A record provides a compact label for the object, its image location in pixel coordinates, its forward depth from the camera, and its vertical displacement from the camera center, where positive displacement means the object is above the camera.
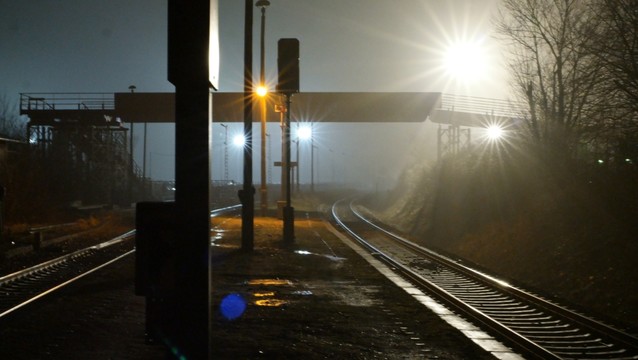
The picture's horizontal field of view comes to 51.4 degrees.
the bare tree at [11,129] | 43.40 +3.30
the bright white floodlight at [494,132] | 33.94 +2.62
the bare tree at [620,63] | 15.77 +2.94
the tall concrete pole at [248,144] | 18.05 +1.00
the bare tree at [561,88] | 20.88 +3.28
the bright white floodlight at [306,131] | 61.28 +4.64
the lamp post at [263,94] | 27.72 +3.60
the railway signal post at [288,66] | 19.89 +3.49
